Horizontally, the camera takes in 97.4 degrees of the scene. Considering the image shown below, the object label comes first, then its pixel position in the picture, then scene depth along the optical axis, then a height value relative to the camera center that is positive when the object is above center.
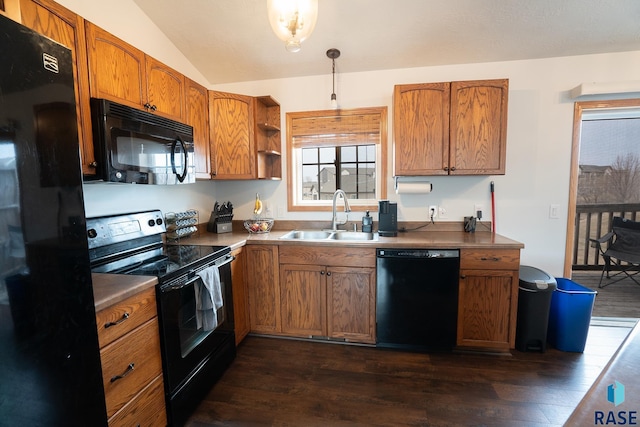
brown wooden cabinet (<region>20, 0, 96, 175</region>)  1.21 +0.72
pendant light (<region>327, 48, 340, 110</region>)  2.47 +1.15
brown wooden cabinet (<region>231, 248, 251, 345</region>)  2.26 -0.87
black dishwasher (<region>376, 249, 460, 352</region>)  2.12 -0.82
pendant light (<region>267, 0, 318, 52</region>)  1.23 +0.78
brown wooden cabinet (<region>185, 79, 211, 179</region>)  2.23 +0.57
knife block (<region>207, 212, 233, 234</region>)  2.77 -0.31
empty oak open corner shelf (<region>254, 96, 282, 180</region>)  2.65 +0.54
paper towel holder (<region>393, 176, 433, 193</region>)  2.68 +0.11
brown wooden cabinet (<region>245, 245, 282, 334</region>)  2.39 -0.82
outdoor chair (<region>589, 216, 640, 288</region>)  3.07 -0.62
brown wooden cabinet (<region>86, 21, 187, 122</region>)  1.48 +0.70
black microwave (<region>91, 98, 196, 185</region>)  1.45 +0.27
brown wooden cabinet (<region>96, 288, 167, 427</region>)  1.15 -0.76
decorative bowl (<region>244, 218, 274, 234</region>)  2.68 -0.33
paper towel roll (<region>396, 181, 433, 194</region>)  2.55 +0.03
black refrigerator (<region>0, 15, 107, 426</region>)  0.71 -0.15
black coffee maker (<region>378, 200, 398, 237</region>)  2.45 -0.24
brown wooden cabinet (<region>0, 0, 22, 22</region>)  0.86 +0.60
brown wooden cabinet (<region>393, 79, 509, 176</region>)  2.27 +0.52
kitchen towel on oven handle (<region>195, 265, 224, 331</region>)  1.69 -0.67
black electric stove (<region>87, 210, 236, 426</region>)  1.50 -0.60
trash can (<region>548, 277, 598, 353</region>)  2.13 -0.98
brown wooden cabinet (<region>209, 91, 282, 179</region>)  2.47 +0.51
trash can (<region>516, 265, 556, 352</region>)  2.12 -0.92
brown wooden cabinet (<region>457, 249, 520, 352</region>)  2.10 -0.82
